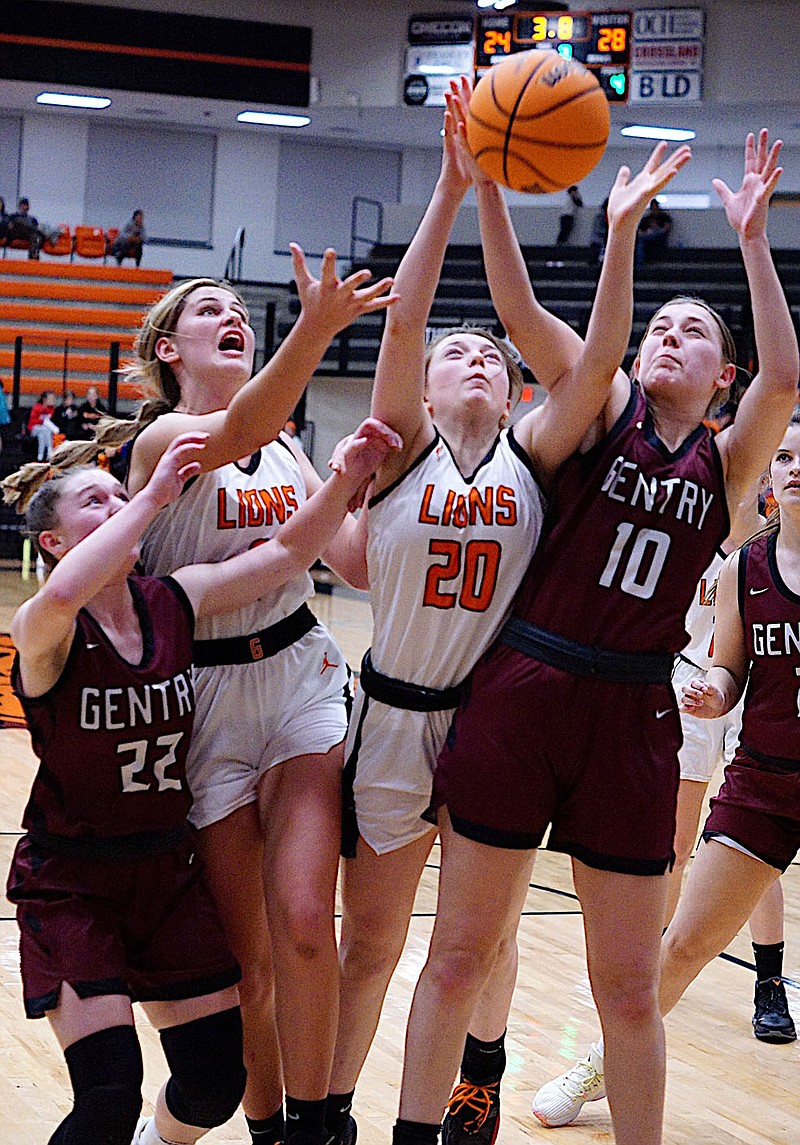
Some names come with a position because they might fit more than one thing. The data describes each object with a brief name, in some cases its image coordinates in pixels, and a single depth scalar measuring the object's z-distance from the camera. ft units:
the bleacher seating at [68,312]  69.97
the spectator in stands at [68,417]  58.08
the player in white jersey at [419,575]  10.16
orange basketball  9.73
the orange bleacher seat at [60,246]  75.41
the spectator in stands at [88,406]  55.42
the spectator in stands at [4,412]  60.90
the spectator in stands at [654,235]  73.20
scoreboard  63.21
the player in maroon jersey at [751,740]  12.42
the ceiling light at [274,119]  80.59
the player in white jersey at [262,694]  10.05
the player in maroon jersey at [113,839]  9.05
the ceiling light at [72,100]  77.82
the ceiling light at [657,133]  78.74
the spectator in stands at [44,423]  58.54
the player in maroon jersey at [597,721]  9.80
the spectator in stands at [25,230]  73.72
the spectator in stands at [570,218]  77.99
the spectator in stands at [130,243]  75.66
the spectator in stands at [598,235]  70.44
